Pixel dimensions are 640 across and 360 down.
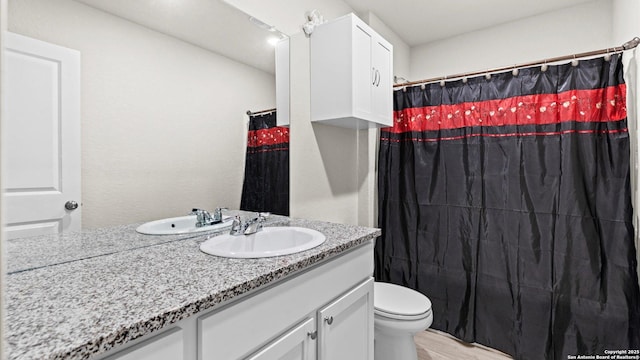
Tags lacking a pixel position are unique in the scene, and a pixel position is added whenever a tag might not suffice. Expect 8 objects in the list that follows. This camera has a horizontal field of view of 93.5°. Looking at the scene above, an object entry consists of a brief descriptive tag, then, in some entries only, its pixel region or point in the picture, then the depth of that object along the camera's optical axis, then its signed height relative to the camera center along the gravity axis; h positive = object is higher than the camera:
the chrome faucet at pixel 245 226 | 1.33 -0.22
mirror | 0.94 +0.32
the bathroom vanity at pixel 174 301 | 0.56 -0.27
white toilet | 1.61 -0.78
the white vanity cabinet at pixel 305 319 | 0.77 -0.44
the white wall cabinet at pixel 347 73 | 1.65 +0.61
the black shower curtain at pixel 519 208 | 1.68 -0.20
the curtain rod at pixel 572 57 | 1.55 +0.70
